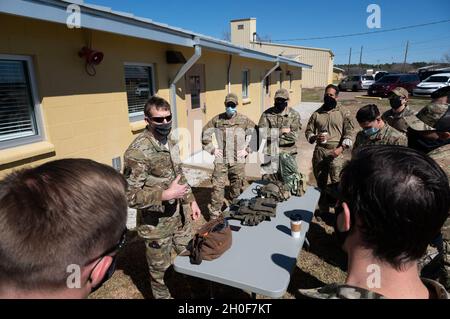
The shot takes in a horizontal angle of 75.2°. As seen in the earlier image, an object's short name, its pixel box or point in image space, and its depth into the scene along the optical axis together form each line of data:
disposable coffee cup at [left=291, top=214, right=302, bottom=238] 2.68
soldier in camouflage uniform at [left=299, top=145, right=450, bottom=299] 1.00
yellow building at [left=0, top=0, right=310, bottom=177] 3.70
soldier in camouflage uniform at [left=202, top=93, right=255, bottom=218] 4.79
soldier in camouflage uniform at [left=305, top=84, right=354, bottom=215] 4.59
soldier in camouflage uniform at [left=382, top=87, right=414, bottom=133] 4.59
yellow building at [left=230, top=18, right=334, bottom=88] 22.81
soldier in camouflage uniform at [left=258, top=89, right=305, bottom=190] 4.73
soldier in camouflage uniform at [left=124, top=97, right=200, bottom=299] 2.48
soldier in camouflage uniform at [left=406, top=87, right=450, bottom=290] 2.58
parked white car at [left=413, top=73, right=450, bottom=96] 20.73
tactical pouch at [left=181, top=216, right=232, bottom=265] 2.32
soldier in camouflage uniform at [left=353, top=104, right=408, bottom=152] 3.63
